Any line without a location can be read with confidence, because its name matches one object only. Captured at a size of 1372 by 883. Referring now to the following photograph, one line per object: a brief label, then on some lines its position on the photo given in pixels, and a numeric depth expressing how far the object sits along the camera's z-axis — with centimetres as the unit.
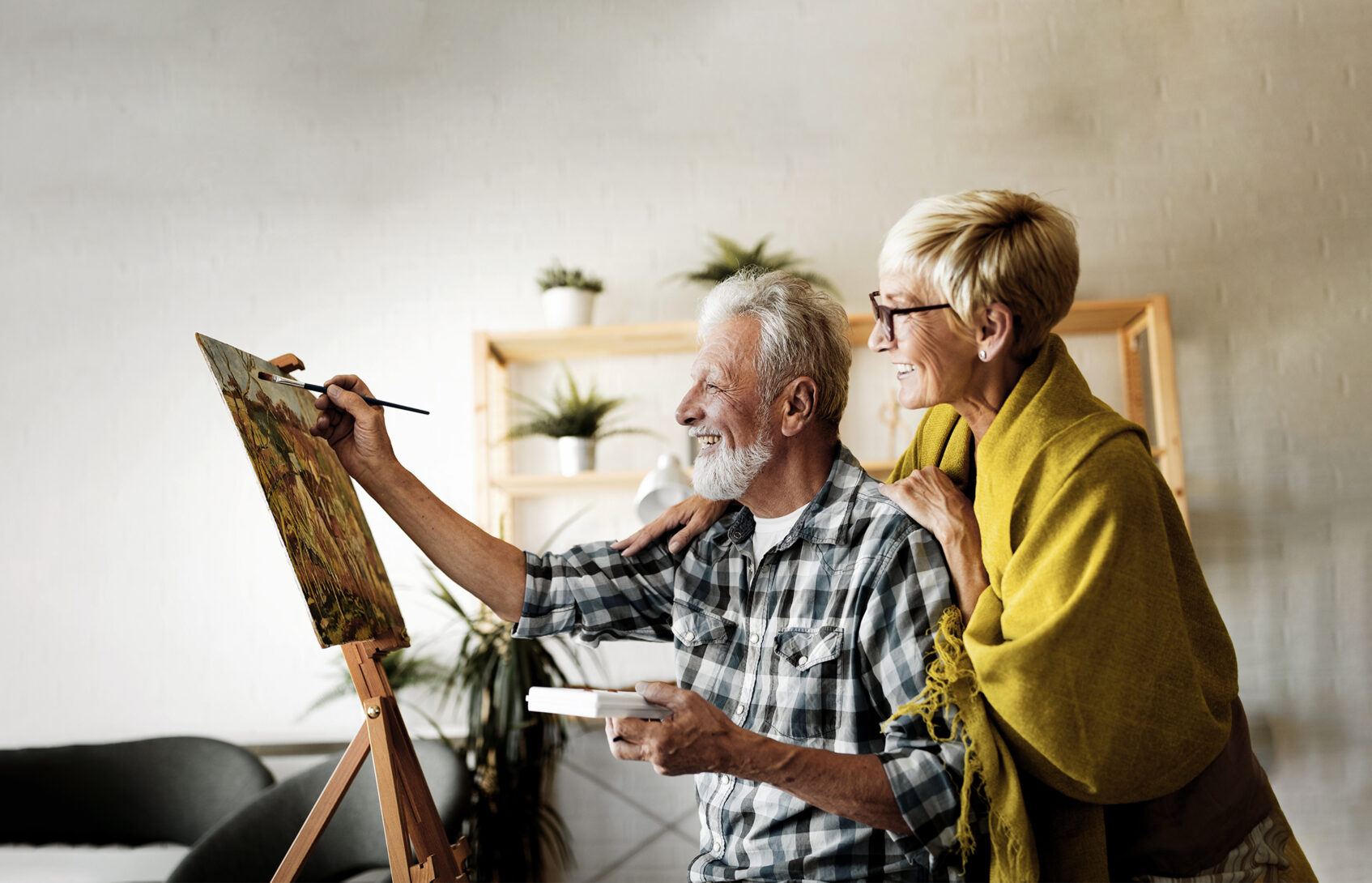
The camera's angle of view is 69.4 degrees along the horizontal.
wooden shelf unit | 283
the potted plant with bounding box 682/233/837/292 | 294
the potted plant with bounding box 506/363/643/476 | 297
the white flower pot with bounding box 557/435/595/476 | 298
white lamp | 276
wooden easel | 156
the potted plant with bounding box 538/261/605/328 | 303
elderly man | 125
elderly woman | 119
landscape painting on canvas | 142
